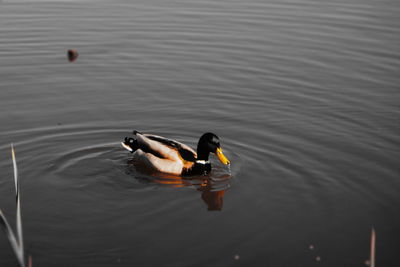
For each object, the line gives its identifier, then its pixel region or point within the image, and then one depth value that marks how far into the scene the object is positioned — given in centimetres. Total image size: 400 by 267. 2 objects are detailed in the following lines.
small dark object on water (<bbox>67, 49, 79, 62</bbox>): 1633
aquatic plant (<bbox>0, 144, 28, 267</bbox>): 496
